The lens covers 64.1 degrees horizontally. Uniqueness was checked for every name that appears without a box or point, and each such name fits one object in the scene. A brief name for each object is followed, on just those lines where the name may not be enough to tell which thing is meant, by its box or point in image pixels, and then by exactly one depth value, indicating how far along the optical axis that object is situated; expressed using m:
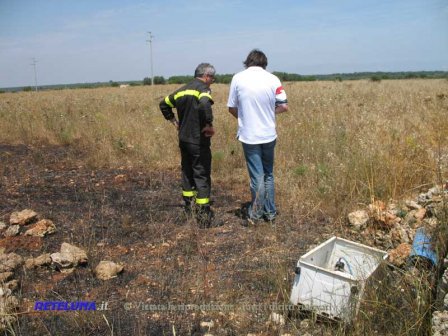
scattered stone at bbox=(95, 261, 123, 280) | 2.96
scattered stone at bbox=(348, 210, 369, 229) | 3.62
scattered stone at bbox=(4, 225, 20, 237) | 3.76
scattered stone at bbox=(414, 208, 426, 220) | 3.36
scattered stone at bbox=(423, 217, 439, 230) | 2.43
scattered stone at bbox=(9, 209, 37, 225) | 3.97
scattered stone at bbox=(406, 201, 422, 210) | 3.64
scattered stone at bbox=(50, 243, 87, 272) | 3.06
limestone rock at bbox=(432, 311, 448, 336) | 1.74
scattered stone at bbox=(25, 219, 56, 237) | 3.74
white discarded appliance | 2.09
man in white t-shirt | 3.85
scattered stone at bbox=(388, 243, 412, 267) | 2.71
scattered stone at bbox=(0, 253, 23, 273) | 2.91
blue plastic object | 2.27
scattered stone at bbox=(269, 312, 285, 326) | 2.31
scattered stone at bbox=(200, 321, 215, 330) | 2.36
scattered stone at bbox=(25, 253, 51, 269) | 3.08
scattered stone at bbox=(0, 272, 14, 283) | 2.68
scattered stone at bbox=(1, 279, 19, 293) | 2.64
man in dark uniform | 4.07
